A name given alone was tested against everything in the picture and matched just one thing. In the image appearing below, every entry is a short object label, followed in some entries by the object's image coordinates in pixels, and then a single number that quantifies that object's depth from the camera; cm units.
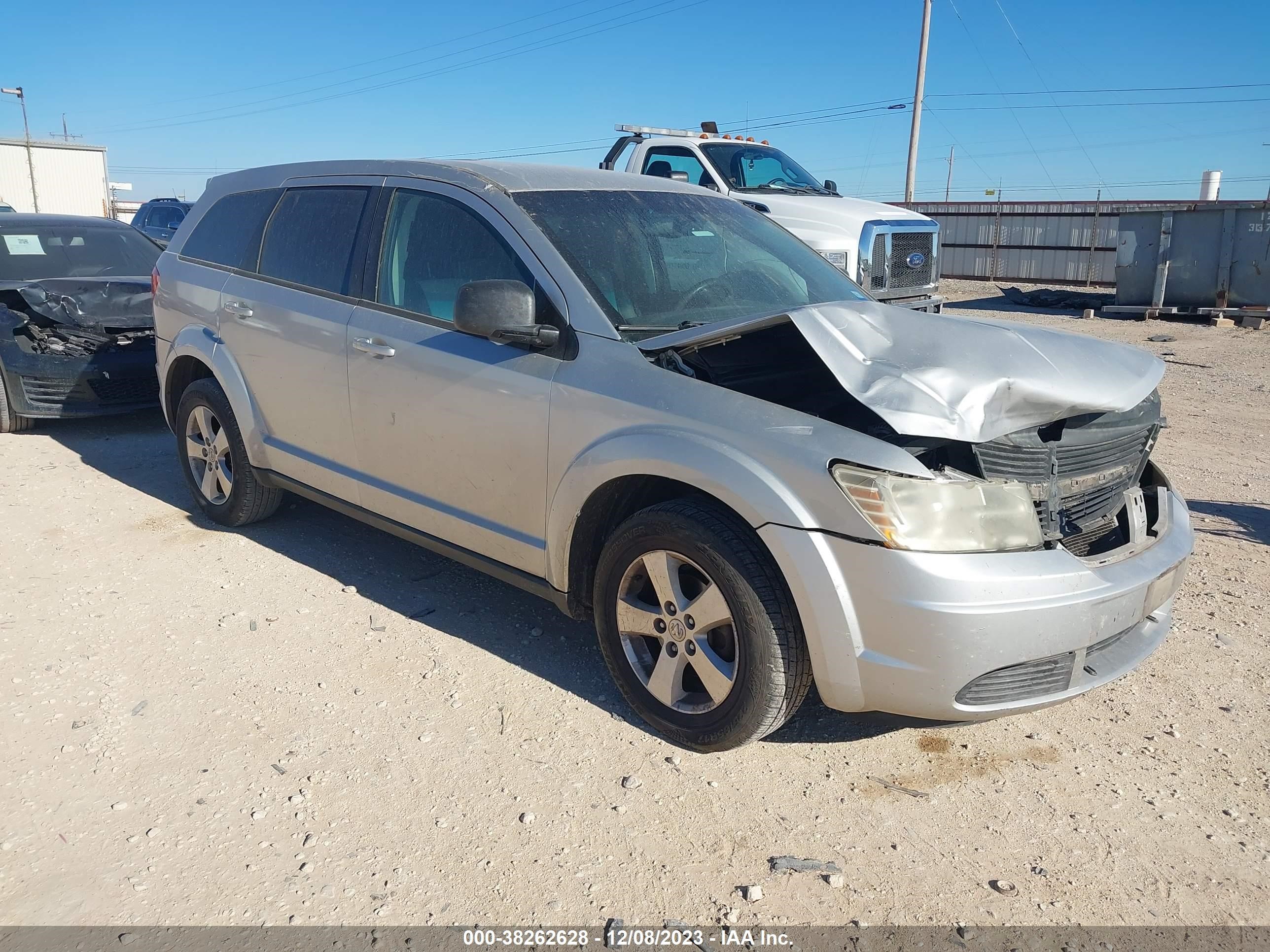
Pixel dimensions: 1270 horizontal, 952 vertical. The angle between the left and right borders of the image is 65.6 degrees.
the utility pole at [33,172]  3825
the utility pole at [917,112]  2511
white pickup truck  1014
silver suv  280
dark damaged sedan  719
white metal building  3812
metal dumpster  1445
